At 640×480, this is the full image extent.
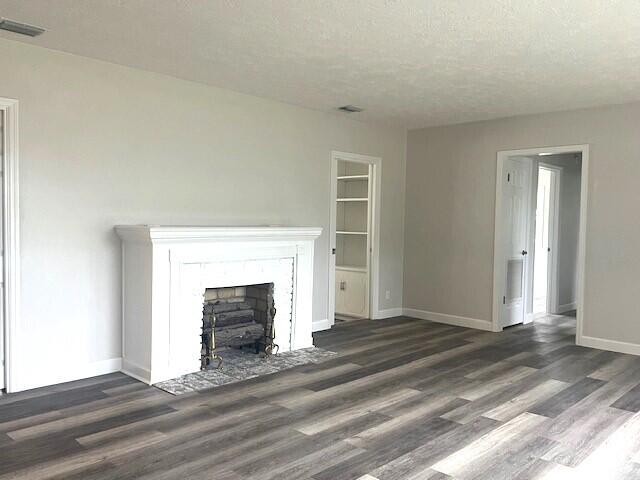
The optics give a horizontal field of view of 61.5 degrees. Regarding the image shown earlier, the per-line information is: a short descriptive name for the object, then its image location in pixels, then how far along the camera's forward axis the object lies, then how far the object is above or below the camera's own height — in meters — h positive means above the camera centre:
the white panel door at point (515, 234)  6.28 -0.12
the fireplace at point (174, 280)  3.99 -0.50
